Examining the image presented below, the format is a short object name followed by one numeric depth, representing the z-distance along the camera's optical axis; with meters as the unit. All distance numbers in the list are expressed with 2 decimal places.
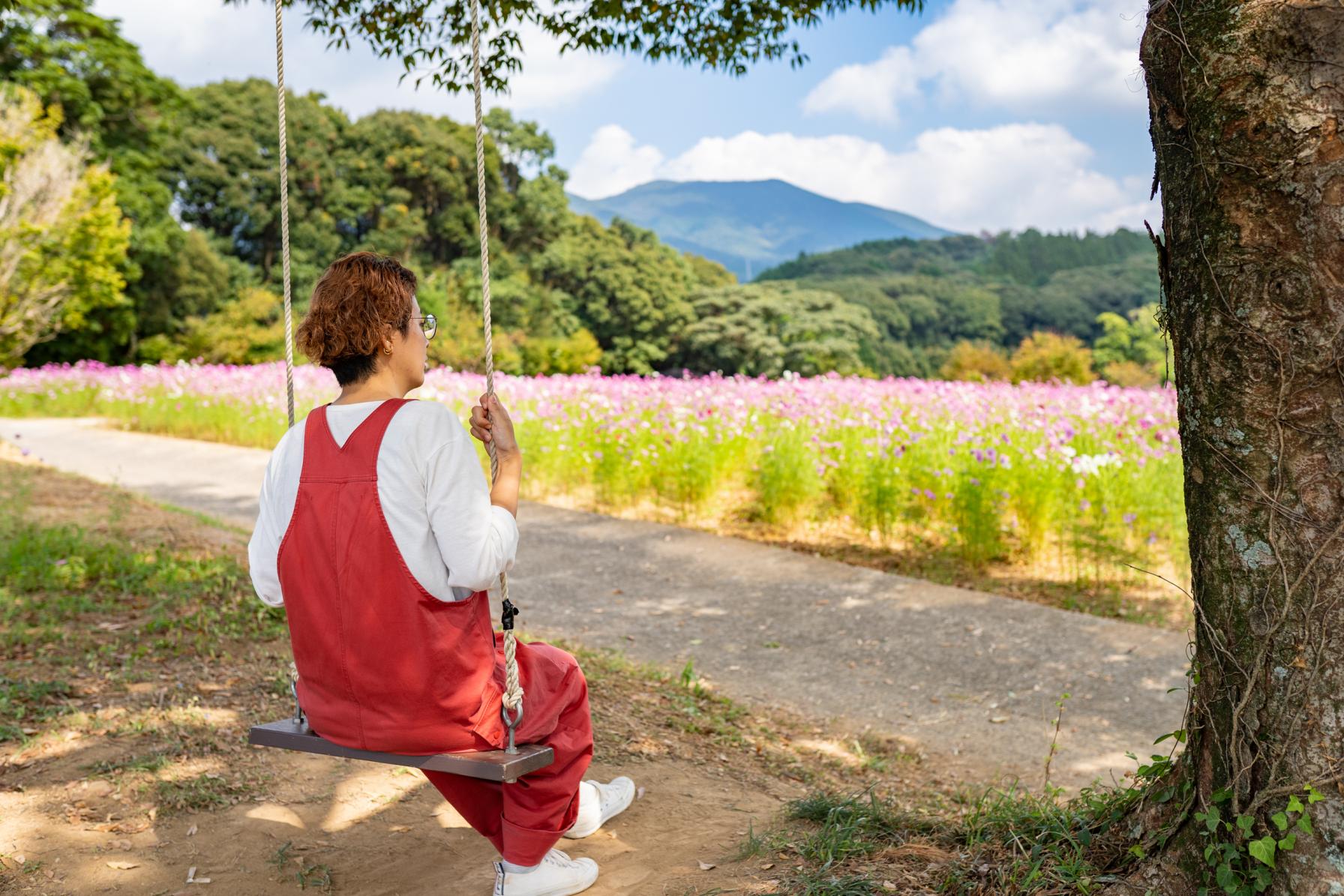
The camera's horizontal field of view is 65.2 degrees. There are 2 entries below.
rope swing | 2.32
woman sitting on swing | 2.23
